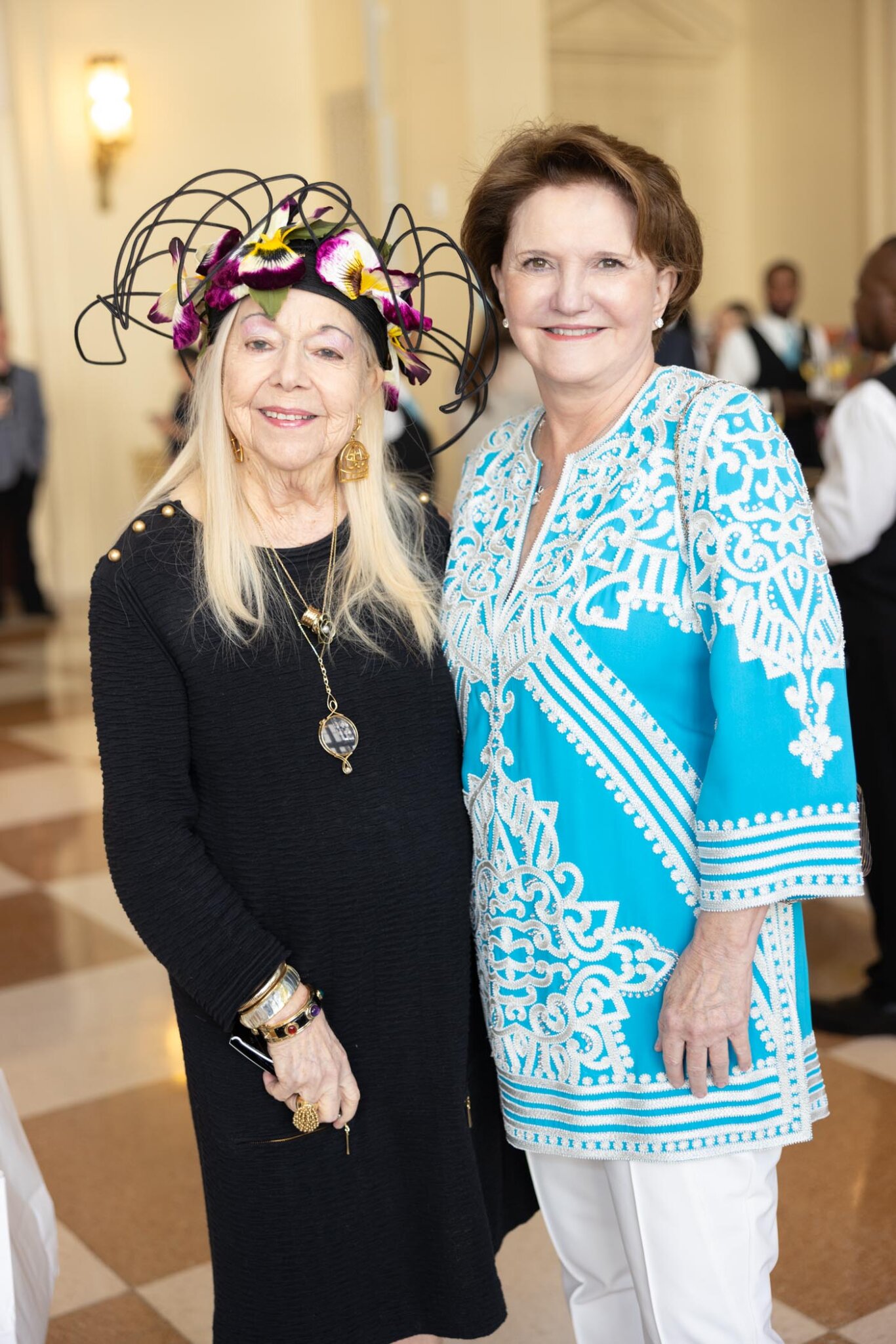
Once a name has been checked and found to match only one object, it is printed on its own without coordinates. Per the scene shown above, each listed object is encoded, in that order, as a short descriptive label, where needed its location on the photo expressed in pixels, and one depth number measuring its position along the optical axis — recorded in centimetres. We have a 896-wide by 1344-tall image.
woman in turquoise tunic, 143
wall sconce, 899
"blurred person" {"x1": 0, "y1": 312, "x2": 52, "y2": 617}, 890
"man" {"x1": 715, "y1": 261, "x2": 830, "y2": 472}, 752
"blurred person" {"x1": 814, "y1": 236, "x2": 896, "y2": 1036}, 288
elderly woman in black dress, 153
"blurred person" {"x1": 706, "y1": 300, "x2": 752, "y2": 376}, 882
